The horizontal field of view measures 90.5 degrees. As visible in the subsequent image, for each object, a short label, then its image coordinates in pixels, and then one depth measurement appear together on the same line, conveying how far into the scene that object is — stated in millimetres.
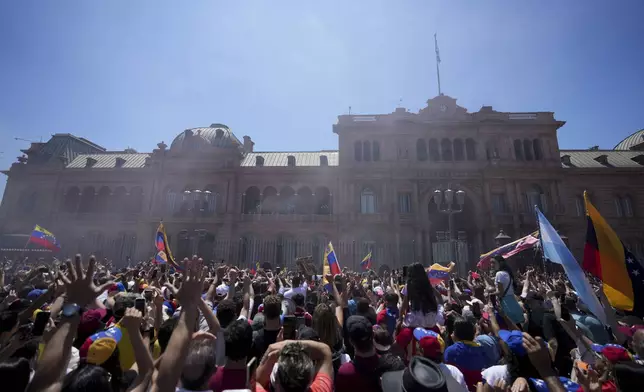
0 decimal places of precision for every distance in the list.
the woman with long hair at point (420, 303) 4680
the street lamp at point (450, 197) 14655
